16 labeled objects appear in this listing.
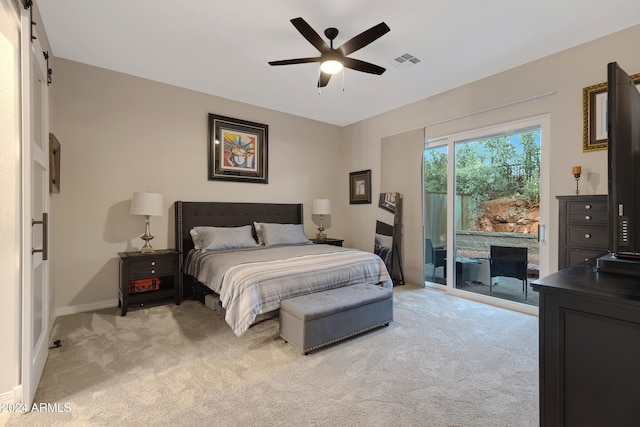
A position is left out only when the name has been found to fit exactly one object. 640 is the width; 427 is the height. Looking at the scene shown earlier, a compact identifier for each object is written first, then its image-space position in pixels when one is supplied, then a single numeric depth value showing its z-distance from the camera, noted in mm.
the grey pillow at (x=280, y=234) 4398
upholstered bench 2465
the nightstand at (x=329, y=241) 5222
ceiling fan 2433
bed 2660
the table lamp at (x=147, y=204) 3582
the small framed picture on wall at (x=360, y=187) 5516
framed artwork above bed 4477
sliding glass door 3611
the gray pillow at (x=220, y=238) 3904
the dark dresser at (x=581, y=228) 2573
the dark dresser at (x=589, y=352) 938
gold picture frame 2939
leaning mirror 4852
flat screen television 1070
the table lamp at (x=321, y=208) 5352
